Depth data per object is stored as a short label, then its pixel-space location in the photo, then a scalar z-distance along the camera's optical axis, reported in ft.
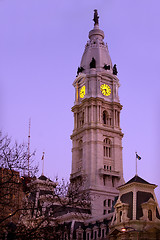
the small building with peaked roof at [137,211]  222.48
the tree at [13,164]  118.32
